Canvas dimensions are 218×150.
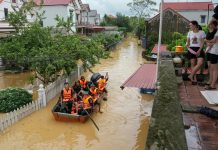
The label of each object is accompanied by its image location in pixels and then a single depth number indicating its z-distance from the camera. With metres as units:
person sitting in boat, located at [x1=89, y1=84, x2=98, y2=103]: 11.09
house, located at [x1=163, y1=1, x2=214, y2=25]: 41.53
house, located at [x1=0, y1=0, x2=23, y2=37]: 17.20
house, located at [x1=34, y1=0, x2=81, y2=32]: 32.50
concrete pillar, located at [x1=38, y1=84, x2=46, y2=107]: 11.43
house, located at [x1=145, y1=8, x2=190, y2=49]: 26.19
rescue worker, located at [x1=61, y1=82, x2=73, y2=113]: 10.17
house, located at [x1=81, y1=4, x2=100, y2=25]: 60.61
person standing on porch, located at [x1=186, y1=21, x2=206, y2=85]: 6.46
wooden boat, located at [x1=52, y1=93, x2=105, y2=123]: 9.78
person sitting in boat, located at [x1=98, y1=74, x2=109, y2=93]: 12.57
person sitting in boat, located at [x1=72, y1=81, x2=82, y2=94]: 12.03
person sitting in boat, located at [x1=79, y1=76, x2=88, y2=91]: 12.49
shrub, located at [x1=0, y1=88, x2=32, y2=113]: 10.71
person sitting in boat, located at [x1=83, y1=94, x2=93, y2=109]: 10.06
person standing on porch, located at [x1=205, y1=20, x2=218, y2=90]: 5.53
